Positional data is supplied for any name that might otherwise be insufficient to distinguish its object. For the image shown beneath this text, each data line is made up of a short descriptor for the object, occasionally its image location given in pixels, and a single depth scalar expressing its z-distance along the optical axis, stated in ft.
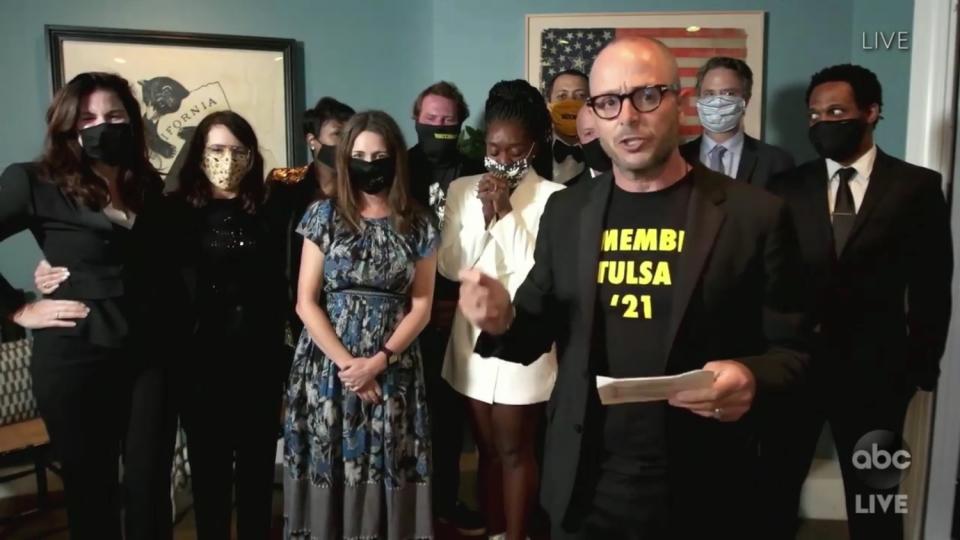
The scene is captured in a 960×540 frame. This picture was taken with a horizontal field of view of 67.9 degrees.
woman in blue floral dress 7.73
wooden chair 9.39
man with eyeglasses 4.65
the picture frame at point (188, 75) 11.20
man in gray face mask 8.81
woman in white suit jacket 8.05
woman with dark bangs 7.62
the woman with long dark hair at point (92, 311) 6.75
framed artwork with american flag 11.24
